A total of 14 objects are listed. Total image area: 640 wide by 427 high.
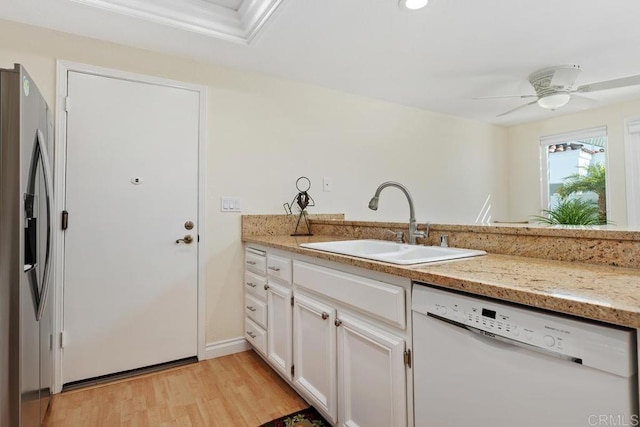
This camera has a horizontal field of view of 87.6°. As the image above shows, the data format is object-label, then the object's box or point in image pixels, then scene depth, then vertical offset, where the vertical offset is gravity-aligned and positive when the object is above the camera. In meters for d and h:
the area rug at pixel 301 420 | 1.60 -0.99
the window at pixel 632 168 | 3.53 +0.51
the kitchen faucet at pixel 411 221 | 1.75 -0.02
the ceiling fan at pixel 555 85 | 2.59 +1.08
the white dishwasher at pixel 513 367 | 0.66 -0.36
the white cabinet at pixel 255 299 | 2.14 -0.56
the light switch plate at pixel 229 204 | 2.45 +0.10
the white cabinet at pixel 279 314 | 1.82 -0.56
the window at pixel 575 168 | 3.81 +0.58
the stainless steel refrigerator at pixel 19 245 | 1.09 -0.09
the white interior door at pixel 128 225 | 2.00 -0.05
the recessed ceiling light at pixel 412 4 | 1.77 +1.14
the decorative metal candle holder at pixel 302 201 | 2.69 +0.13
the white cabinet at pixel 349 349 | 1.15 -0.54
